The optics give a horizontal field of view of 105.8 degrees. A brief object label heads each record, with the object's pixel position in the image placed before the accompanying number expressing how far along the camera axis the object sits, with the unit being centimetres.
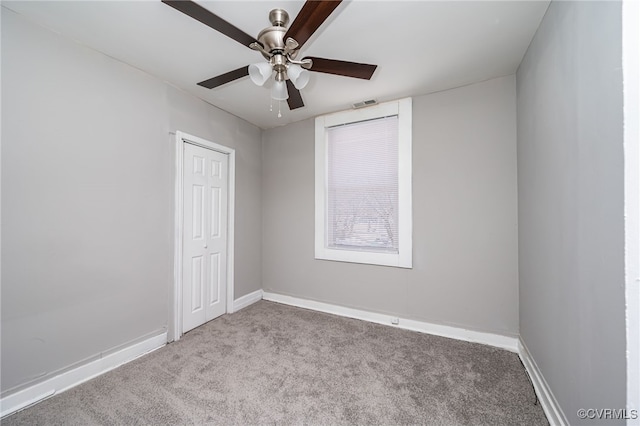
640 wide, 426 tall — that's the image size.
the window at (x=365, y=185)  276
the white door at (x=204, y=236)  268
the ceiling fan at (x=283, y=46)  115
